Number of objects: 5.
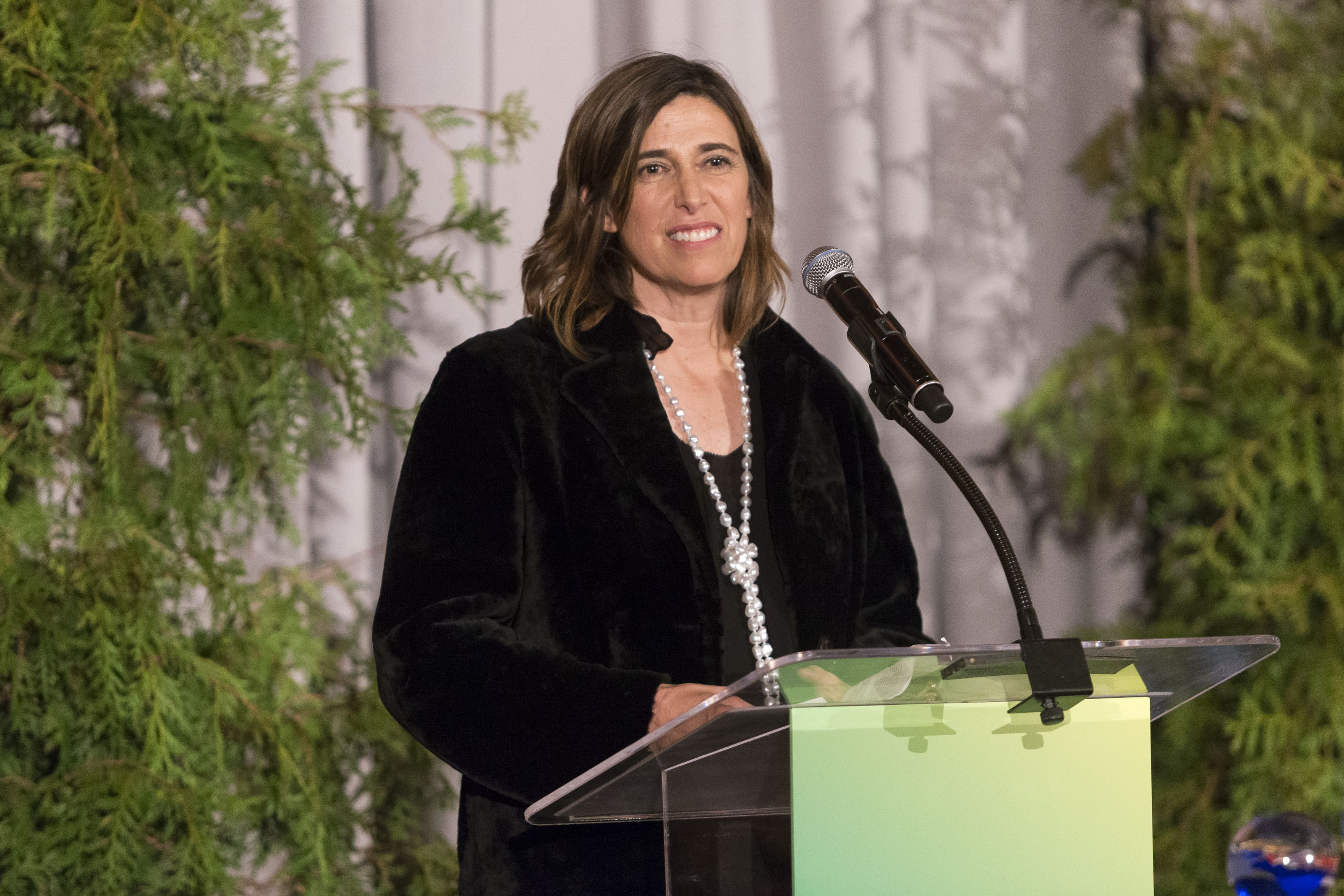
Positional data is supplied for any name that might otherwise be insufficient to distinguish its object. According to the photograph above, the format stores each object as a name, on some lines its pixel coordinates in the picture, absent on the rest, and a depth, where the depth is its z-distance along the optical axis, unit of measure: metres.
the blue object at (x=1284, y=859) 6.43
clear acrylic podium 5.98
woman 6.30
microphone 6.13
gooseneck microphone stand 5.97
